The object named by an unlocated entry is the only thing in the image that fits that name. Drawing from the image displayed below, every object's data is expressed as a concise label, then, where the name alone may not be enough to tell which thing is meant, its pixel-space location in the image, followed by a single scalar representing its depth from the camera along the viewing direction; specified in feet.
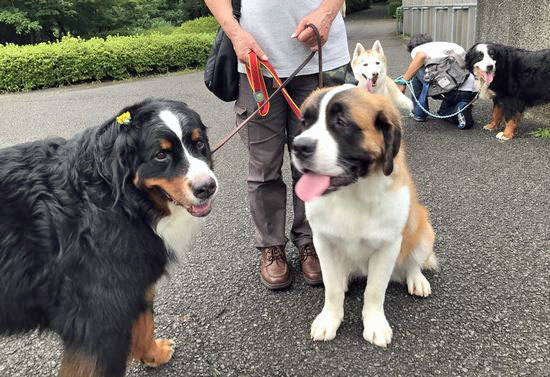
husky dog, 19.21
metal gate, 32.45
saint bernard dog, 6.13
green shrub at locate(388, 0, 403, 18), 97.27
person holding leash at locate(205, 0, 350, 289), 7.85
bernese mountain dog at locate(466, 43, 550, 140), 17.01
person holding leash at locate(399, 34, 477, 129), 19.43
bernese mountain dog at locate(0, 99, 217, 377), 5.56
